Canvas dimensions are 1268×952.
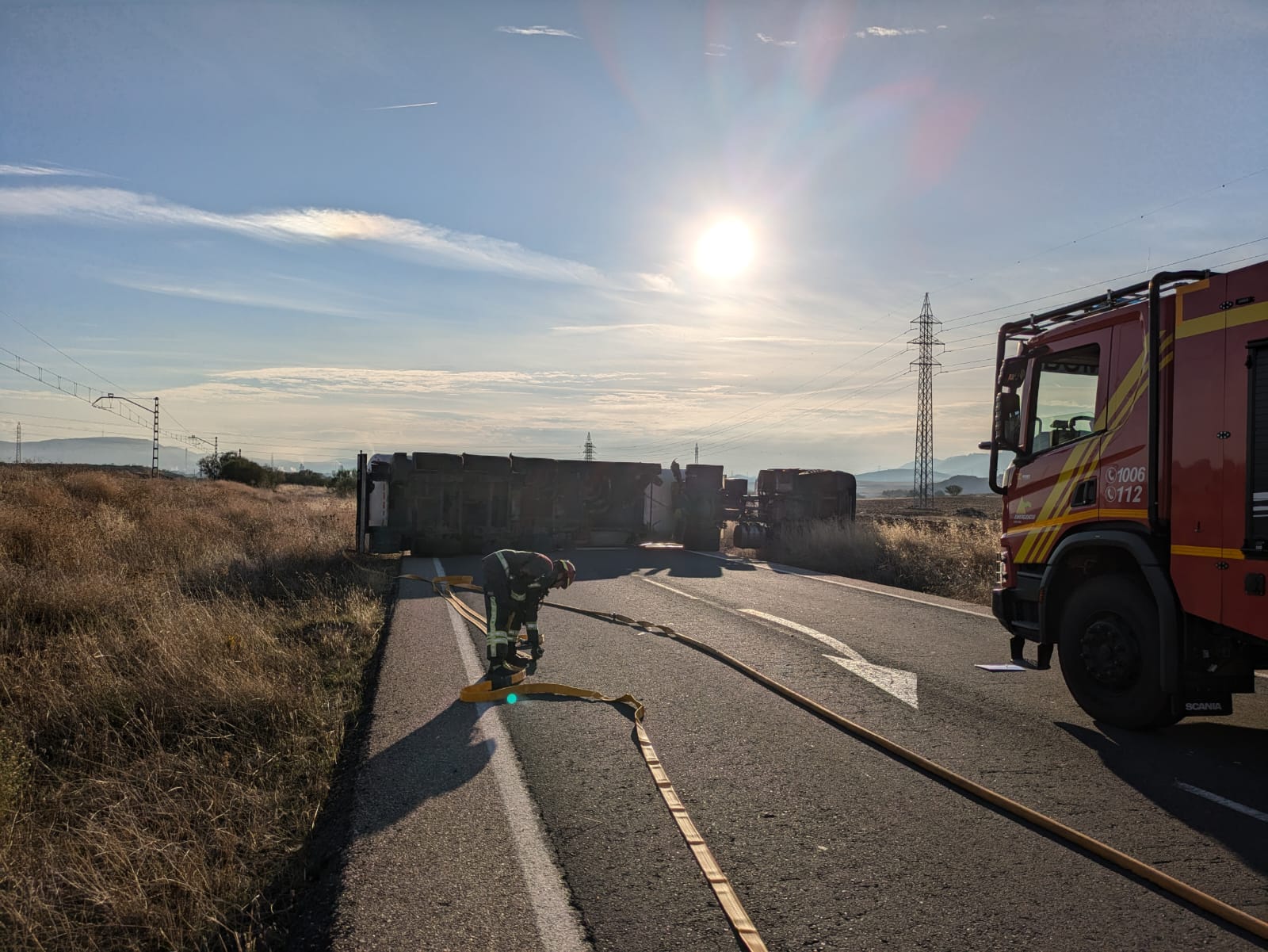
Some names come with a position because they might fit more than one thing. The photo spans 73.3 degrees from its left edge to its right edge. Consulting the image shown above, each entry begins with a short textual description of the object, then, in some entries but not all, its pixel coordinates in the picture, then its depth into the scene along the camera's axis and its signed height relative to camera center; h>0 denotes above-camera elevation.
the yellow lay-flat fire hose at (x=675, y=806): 3.14 -1.54
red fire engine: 5.12 +0.11
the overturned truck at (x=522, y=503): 18.97 -0.23
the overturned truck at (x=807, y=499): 24.09 +0.21
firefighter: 6.74 -0.81
